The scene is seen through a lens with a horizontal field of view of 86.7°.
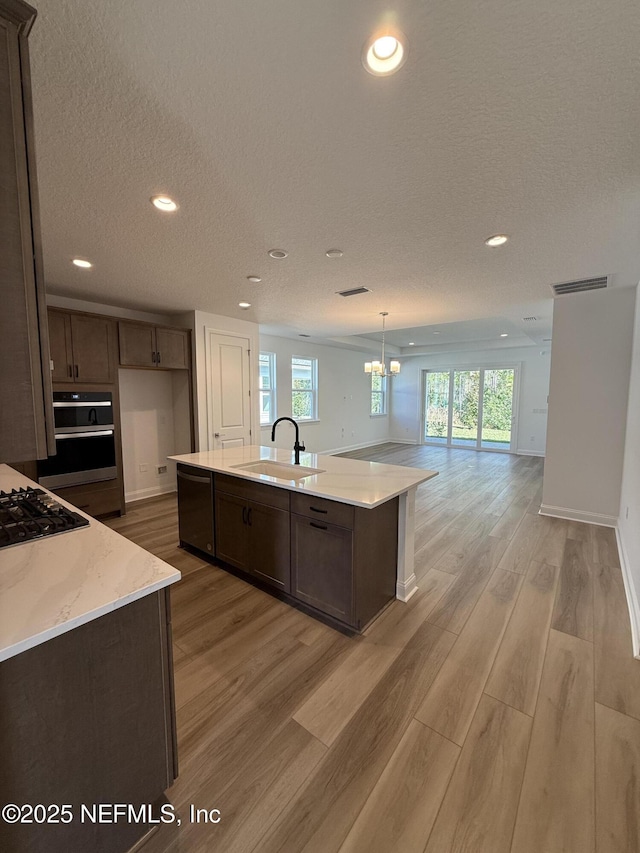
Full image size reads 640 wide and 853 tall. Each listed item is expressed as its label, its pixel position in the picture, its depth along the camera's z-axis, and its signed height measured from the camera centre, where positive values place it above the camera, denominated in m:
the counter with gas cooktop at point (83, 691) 0.84 -0.82
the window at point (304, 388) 7.05 +0.24
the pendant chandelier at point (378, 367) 5.05 +0.50
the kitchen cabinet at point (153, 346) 3.97 +0.65
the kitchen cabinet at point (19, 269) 0.74 +0.30
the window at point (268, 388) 6.35 +0.22
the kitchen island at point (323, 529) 1.99 -0.85
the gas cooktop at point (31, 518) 1.34 -0.53
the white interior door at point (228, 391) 4.77 +0.11
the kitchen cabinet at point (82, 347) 3.46 +0.55
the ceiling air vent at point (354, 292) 3.59 +1.17
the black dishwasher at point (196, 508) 2.82 -0.94
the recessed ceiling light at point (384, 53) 1.06 +1.12
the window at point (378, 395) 9.41 +0.15
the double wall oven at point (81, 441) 3.46 -0.46
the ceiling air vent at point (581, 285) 3.27 +1.17
